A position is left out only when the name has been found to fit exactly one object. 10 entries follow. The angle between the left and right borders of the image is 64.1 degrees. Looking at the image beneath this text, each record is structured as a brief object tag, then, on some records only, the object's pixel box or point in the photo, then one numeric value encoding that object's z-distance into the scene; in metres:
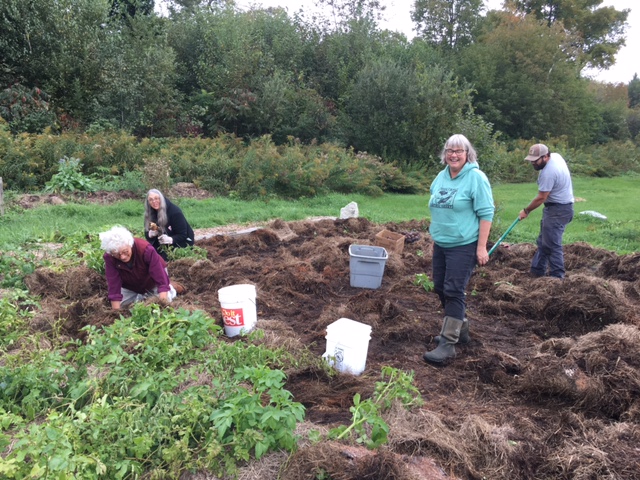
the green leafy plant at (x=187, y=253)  6.31
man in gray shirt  5.91
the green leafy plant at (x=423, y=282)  5.75
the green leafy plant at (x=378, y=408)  2.62
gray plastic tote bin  5.71
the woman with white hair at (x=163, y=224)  6.15
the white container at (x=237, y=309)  4.18
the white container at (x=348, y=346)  3.62
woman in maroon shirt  4.48
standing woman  3.88
